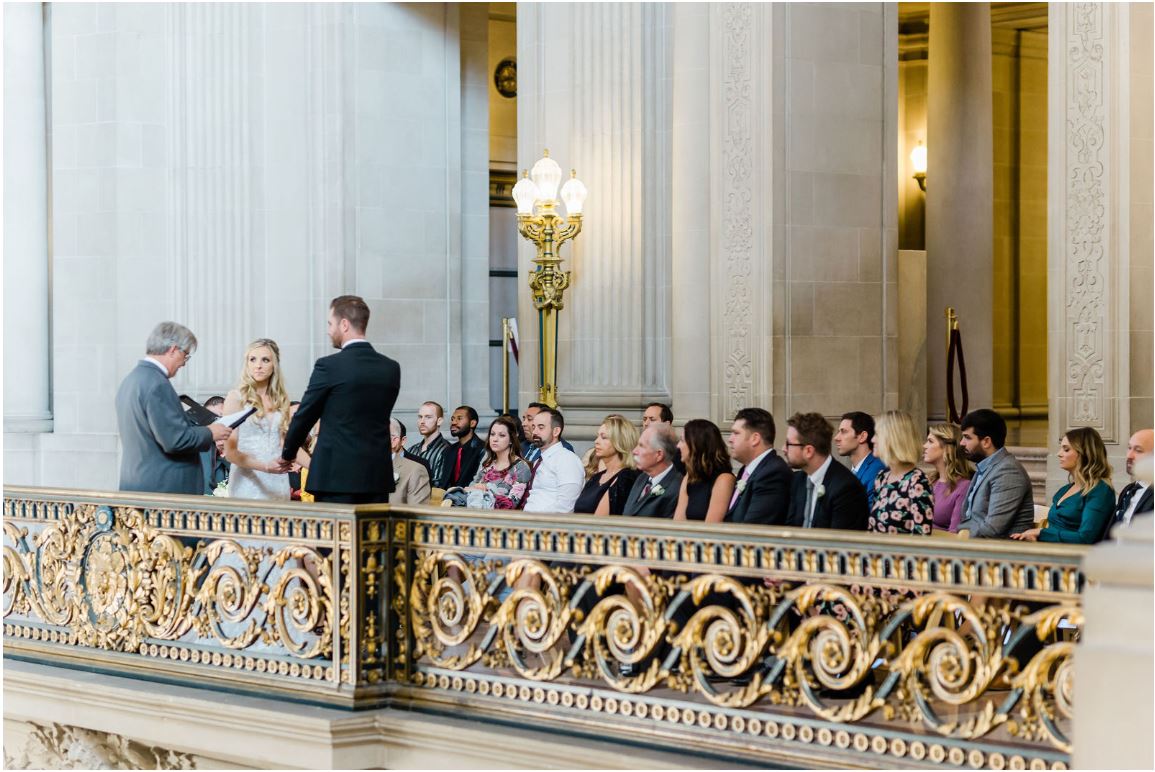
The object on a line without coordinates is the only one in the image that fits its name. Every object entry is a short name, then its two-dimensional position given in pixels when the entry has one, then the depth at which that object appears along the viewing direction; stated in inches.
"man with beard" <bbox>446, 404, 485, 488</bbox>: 525.3
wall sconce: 934.4
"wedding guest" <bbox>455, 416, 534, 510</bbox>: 460.1
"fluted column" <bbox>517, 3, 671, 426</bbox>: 579.2
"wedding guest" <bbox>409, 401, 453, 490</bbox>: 528.4
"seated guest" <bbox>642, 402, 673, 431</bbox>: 451.2
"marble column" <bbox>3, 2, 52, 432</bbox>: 782.5
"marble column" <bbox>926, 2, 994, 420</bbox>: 757.9
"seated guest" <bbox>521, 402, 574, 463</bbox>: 490.2
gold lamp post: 579.5
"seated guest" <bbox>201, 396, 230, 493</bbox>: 479.8
